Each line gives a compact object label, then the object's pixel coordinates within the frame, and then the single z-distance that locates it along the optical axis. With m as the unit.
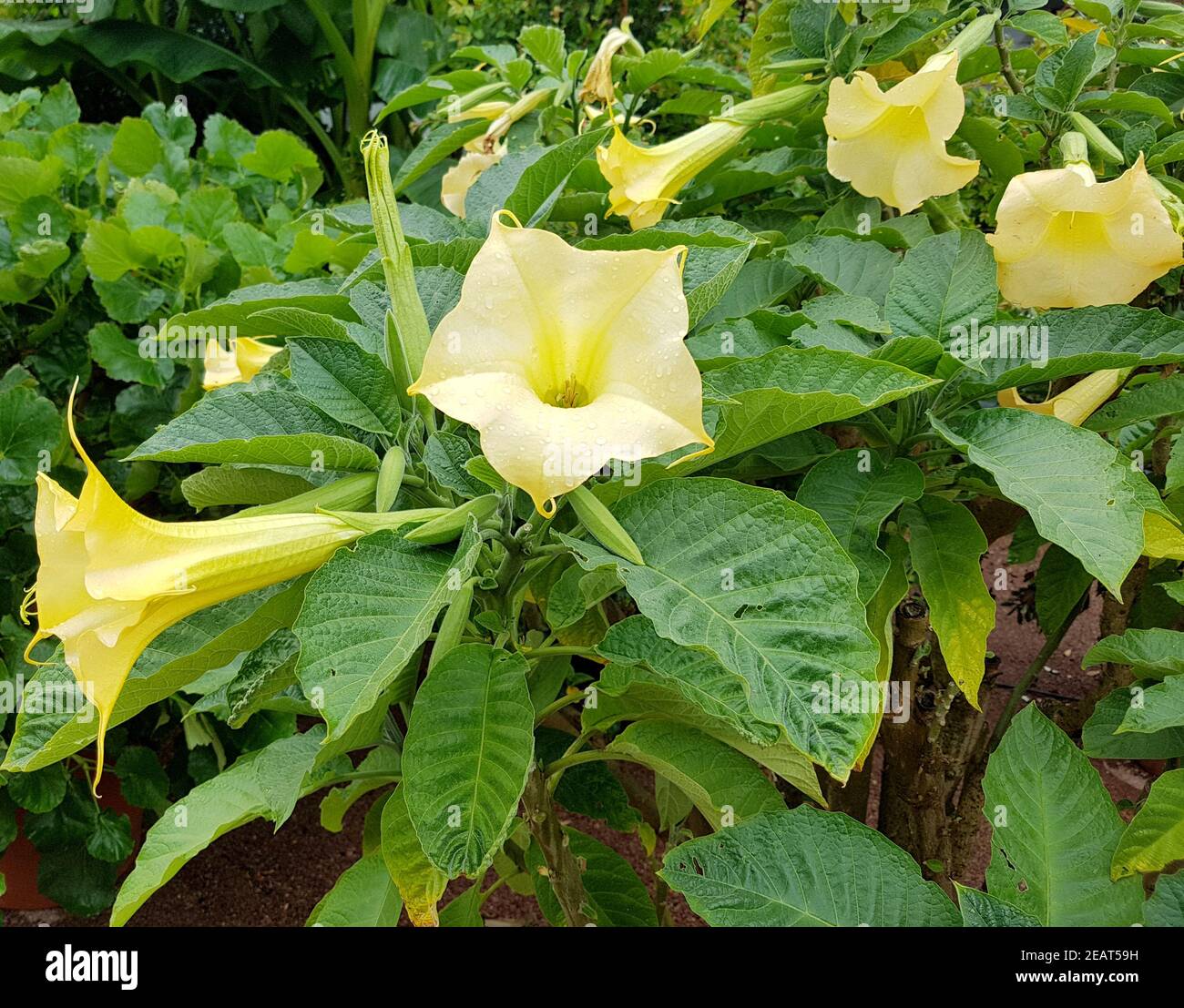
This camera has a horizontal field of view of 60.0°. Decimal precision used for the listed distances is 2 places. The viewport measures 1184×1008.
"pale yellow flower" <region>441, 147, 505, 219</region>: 1.15
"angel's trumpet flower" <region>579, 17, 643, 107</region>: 1.14
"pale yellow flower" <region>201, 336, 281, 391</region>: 0.88
